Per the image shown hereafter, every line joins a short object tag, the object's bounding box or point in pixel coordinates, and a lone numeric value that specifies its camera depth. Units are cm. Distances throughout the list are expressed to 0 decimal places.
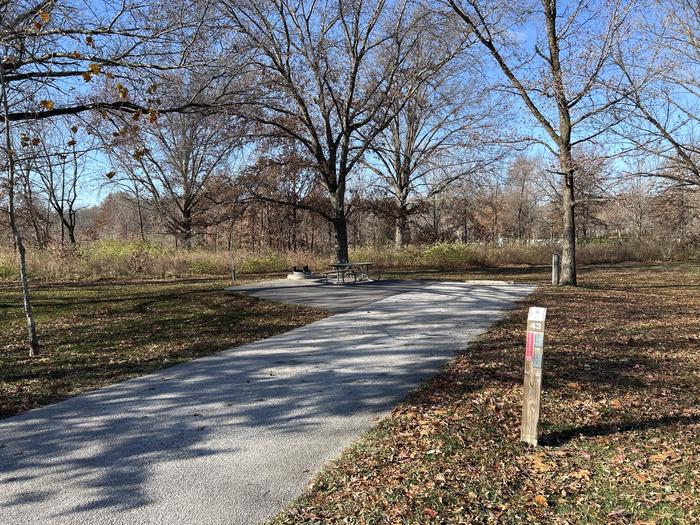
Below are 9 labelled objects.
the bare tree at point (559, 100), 1339
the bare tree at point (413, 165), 2952
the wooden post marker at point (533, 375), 366
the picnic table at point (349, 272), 1554
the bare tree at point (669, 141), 1261
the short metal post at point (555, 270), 1514
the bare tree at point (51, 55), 796
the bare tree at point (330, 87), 1712
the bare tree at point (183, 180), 2960
